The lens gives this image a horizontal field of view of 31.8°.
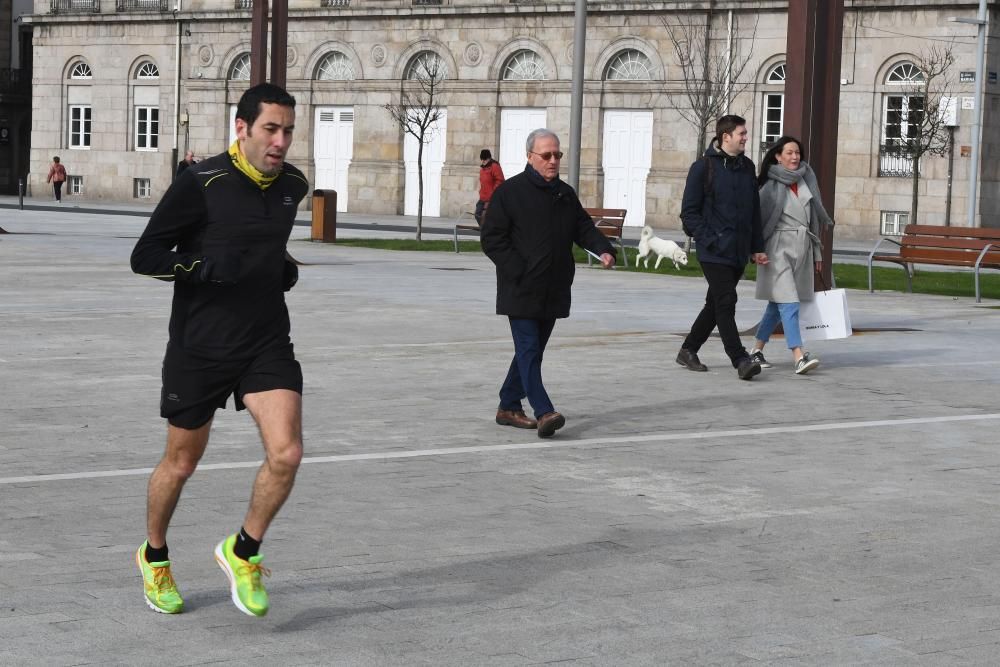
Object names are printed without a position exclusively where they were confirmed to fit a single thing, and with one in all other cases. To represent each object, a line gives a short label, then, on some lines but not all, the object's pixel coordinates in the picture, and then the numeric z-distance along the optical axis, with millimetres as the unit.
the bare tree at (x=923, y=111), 37625
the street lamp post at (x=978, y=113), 36344
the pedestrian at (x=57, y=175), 52250
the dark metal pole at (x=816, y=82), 15195
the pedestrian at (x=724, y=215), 11859
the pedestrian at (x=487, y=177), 28730
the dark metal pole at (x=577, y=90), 27172
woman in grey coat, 12305
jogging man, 5445
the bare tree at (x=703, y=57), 41594
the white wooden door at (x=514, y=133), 45250
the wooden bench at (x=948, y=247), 20125
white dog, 24344
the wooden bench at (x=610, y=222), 25781
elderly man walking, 9289
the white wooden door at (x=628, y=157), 43688
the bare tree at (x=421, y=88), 46250
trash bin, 29462
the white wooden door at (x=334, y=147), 48719
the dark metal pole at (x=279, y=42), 21823
